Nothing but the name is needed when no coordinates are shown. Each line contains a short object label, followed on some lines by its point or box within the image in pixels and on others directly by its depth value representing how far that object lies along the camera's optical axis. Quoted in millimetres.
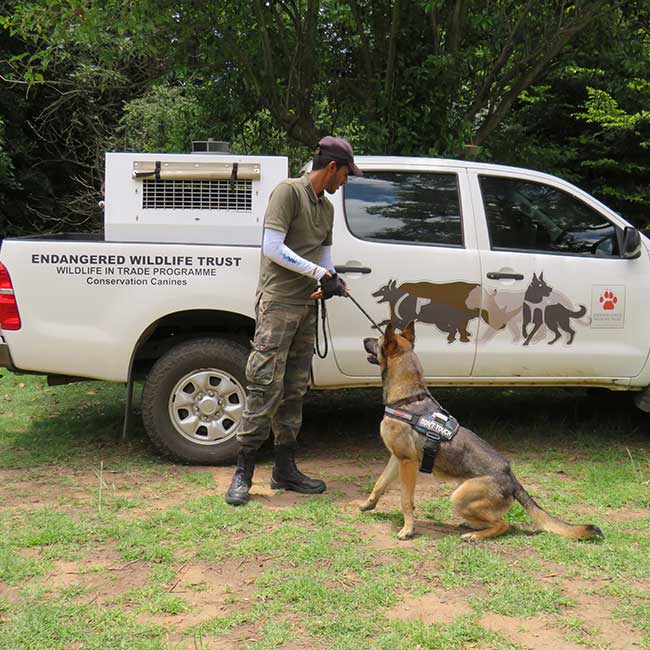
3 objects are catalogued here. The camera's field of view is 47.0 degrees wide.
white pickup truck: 4691
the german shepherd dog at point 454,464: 3686
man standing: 4039
